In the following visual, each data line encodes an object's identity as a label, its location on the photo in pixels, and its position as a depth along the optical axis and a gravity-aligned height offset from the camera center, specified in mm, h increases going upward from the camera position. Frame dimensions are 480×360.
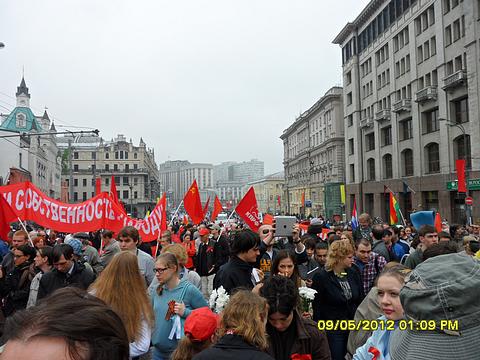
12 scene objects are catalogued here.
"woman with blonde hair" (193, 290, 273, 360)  2461 -861
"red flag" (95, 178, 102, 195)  18280 +852
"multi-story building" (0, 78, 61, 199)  55500 +8231
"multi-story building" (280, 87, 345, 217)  61406 +7711
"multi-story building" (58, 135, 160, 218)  99188 +8350
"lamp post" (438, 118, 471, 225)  28828 +3463
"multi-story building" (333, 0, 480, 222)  30234 +8797
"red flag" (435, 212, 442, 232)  11875 -798
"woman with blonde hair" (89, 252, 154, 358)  3695 -869
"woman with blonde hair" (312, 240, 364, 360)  4922 -1203
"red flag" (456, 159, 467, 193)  20156 +1070
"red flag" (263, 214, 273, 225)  11523 -595
